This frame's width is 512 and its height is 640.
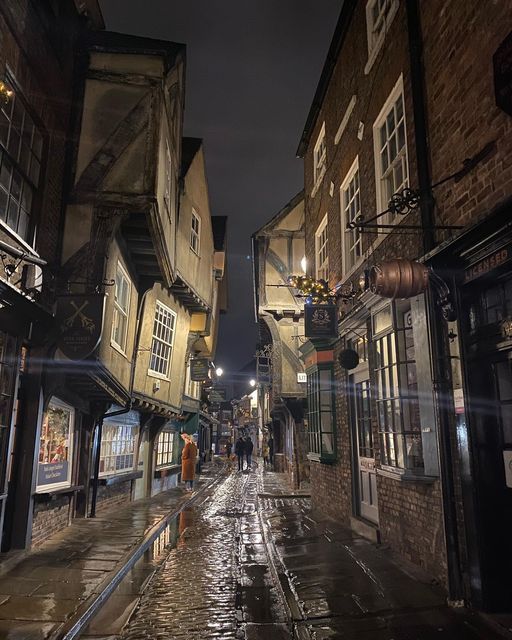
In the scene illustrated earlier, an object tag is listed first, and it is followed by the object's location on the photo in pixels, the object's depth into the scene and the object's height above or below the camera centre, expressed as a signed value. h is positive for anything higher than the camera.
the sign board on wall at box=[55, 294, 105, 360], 7.32 +1.67
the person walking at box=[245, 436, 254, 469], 28.73 -0.86
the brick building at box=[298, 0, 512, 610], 5.01 +1.70
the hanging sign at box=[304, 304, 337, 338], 9.93 +2.30
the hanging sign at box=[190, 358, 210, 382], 20.61 +2.77
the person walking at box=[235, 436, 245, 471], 28.02 -0.99
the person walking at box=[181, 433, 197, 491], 17.08 -0.92
